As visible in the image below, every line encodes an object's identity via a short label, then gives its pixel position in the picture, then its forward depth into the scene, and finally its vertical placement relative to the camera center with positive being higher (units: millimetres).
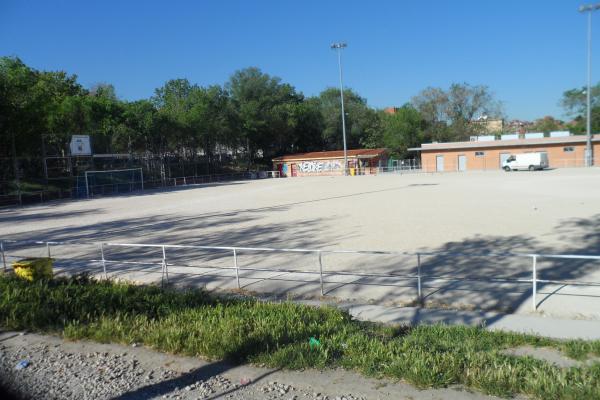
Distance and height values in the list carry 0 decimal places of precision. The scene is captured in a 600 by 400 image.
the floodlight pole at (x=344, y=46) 60969 +14004
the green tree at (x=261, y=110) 71312 +7561
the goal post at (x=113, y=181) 44500 -1130
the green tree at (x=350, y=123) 80688 +5334
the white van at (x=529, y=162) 50094 -1885
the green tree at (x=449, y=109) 77750 +6581
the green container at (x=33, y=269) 9039 -1817
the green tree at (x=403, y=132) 74375 +3051
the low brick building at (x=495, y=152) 54062 -747
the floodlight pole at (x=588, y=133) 47750 +751
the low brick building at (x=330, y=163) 64250 -902
